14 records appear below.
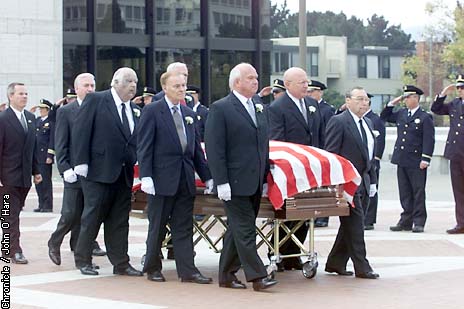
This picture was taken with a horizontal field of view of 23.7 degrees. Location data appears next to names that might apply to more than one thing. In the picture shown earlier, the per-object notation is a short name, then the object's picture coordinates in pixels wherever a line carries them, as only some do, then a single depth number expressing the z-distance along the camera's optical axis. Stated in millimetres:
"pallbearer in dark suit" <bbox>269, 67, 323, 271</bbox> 11398
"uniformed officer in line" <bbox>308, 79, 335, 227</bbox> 15312
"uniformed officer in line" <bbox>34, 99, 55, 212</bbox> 18234
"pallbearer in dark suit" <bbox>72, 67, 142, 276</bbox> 10984
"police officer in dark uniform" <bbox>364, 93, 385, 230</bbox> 15516
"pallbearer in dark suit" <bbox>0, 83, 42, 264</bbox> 11914
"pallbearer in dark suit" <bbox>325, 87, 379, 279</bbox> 10805
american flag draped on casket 10180
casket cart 10234
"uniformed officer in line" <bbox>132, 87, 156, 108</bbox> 16397
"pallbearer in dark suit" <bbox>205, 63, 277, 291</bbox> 9938
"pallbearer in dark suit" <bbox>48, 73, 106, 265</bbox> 11664
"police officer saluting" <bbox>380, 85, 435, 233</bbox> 15242
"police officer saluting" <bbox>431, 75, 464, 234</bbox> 15141
